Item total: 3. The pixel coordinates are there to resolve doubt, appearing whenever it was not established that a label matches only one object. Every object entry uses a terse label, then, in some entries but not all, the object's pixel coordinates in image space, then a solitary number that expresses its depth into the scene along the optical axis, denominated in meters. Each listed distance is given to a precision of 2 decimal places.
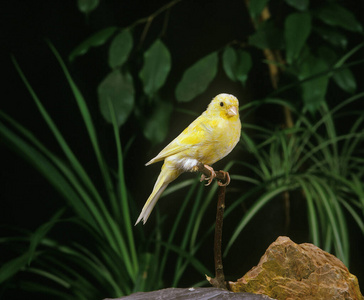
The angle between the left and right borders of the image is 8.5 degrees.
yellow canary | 1.95
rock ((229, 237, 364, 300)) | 1.95
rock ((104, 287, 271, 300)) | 1.94
